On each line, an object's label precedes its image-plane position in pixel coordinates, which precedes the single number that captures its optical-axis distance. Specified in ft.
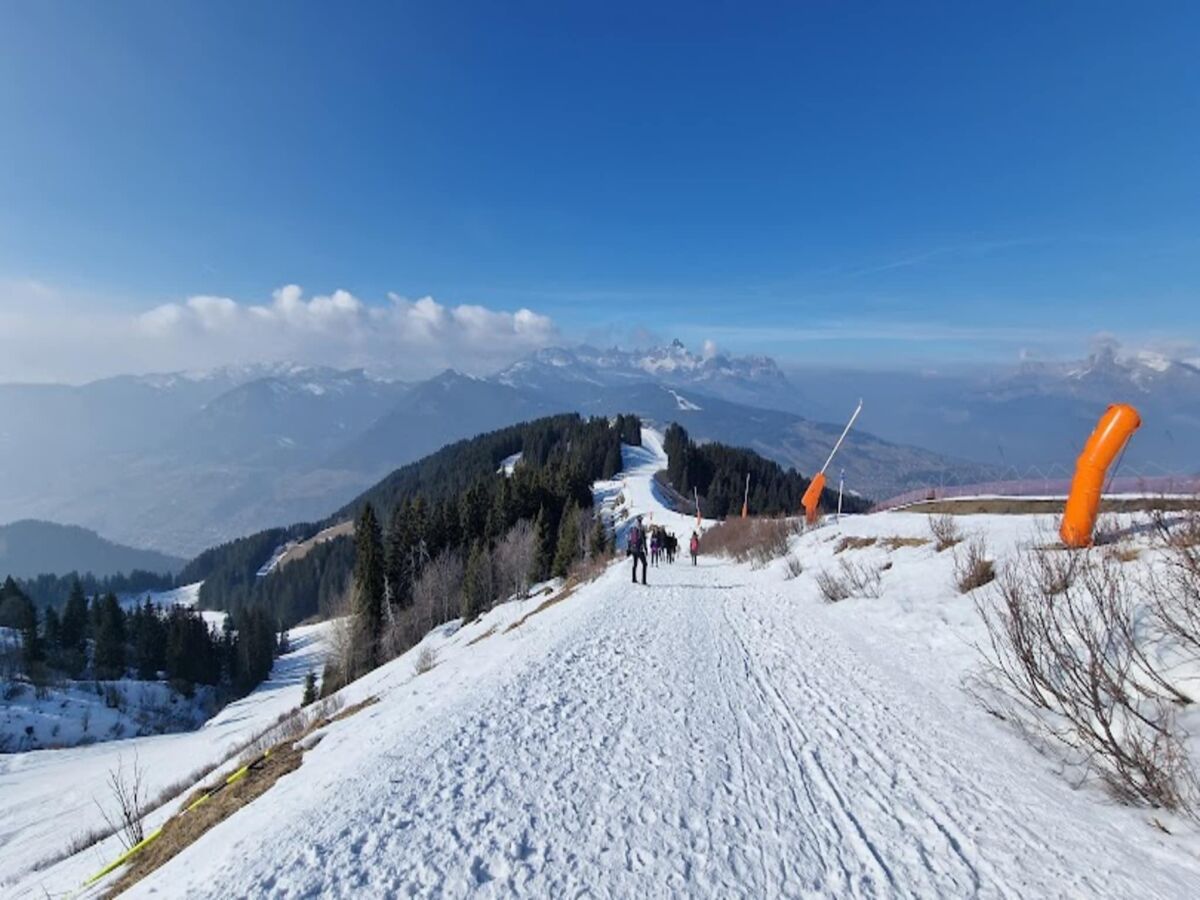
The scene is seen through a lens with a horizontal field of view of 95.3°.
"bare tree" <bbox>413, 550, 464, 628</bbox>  159.74
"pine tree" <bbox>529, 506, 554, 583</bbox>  168.19
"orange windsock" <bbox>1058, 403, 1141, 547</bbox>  35.55
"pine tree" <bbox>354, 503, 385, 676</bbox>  140.67
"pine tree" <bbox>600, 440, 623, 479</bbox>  359.66
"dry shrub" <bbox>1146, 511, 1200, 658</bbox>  17.66
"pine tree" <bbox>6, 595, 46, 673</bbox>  233.55
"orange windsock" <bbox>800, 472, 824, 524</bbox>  101.35
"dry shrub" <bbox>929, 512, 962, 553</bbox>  46.11
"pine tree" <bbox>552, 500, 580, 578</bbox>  155.94
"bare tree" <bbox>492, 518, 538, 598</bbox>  162.09
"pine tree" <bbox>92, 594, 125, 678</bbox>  254.47
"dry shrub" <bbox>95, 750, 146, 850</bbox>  26.55
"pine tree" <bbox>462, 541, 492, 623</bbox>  151.43
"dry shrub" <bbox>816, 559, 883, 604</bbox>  46.44
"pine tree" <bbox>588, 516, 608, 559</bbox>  159.84
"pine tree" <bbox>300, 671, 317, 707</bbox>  133.81
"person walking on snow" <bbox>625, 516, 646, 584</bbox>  70.33
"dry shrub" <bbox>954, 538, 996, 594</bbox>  35.12
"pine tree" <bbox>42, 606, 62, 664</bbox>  254.47
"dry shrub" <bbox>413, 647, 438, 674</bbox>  67.56
